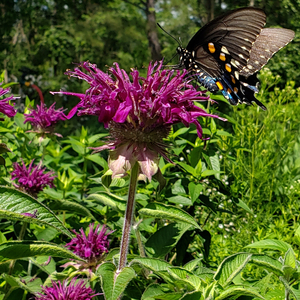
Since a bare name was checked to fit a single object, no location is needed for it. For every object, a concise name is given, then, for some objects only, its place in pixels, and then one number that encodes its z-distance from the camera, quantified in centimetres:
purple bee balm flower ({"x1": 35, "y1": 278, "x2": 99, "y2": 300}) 63
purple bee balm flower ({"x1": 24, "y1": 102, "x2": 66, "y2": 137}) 89
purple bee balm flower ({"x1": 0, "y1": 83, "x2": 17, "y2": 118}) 60
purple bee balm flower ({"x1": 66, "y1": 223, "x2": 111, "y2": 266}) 67
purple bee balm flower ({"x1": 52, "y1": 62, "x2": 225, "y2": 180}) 59
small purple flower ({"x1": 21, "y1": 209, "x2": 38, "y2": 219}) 53
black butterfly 76
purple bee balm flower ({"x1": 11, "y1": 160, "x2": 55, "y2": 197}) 77
